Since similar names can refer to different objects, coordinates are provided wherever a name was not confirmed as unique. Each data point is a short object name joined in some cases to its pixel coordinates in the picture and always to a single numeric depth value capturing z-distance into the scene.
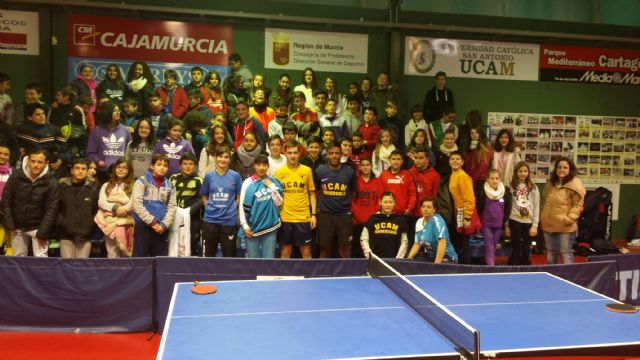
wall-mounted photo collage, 14.11
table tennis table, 3.70
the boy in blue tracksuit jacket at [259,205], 7.69
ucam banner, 13.38
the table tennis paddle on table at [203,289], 4.97
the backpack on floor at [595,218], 12.64
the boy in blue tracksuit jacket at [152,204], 7.41
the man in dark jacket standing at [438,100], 12.26
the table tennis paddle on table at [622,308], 4.58
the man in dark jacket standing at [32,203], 7.50
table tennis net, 3.61
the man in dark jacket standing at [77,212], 7.60
